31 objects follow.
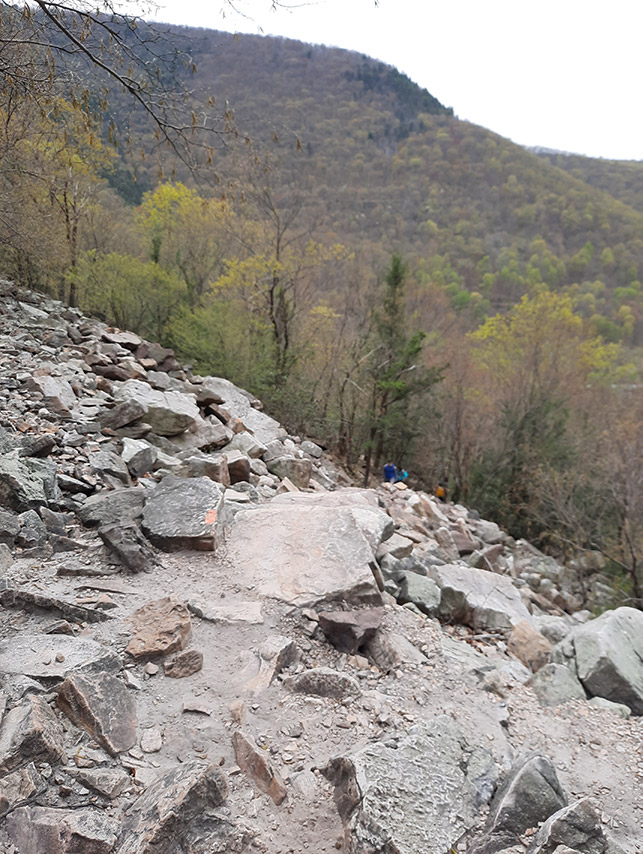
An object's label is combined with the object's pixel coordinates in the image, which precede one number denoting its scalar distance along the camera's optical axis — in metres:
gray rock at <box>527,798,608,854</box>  1.87
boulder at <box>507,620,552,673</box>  4.38
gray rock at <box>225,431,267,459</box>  6.75
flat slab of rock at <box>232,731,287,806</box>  2.04
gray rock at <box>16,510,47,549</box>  3.53
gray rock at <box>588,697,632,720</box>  3.40
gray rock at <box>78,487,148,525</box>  4.01
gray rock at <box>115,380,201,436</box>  6.33
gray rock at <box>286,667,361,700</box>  2.71
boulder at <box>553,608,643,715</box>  3.68
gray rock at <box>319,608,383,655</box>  3.21
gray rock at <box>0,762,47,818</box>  1.70
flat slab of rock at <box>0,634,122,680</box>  2.33
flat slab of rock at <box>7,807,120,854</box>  1.63
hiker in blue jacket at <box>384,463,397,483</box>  13.73
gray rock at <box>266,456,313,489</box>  6.85
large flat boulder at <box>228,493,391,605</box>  3.63
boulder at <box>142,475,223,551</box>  3.88
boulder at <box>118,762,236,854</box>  1.70
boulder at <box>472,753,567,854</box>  2.00
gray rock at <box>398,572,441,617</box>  4.28
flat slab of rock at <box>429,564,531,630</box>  4.60
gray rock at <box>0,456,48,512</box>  3.83
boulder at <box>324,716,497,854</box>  1.88
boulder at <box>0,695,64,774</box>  1.84
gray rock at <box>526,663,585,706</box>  3.48
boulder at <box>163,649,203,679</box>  2.63
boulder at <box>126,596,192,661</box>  2.69
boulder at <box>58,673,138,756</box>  2.09
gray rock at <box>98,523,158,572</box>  3.53
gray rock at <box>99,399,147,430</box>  5.84
